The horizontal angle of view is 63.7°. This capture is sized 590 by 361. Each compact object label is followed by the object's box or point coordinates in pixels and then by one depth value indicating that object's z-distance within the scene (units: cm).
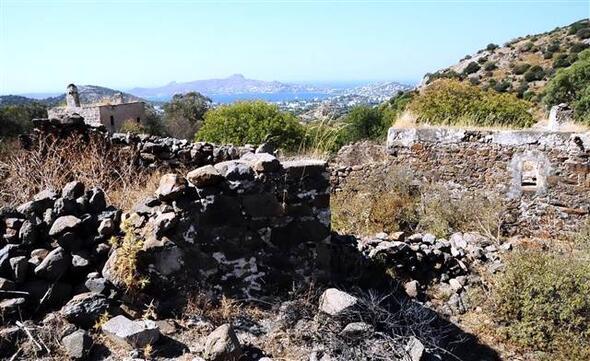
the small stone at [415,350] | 321
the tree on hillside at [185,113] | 3475
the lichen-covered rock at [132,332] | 292
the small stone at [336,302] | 346
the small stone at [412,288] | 492
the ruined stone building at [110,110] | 1883
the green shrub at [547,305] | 412
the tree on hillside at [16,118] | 2662
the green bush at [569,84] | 2303
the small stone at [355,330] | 332
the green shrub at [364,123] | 2052
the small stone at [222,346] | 291
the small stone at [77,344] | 283
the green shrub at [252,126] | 1350
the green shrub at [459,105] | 1040
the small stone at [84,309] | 308
